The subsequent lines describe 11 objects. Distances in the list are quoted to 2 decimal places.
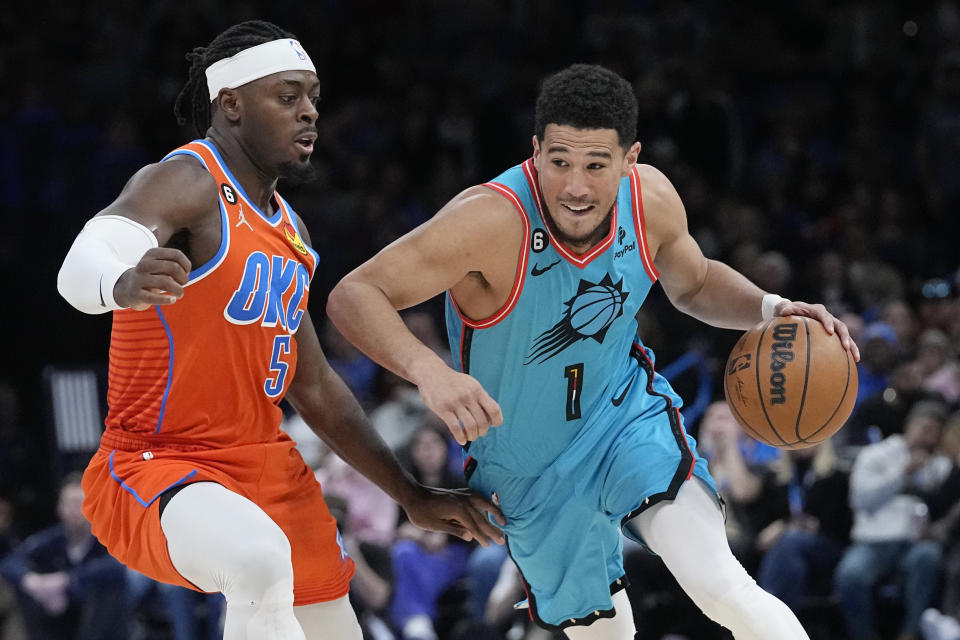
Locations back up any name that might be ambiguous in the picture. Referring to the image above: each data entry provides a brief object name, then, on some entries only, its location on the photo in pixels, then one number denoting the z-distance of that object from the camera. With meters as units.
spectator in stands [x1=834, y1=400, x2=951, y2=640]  13.91
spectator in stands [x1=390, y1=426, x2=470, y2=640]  14.33
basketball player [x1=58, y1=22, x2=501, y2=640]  6.45
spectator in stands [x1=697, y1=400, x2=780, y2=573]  13.96
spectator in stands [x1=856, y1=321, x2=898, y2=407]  15.70
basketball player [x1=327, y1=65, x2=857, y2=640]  7.29
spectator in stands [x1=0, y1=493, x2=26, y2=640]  14.54
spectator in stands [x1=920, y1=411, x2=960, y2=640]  13.08
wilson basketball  7.76
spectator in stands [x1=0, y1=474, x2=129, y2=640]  14.70
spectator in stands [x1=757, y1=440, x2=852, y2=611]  13.85
